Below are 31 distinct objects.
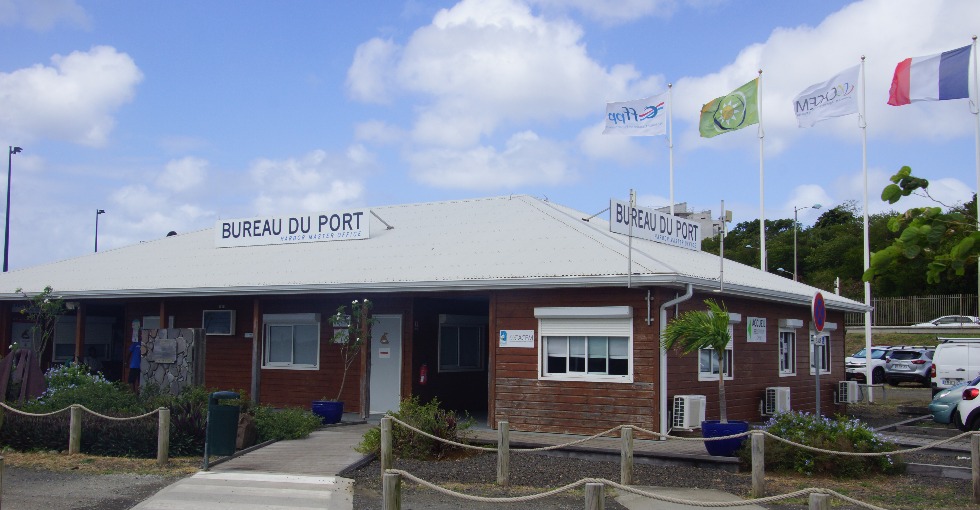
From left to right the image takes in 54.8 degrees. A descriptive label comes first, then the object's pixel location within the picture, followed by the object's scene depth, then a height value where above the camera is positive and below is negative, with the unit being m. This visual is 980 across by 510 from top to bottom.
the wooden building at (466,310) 15.77 +0.55
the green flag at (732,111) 28.83 +7.04
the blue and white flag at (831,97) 28.64 +7.54
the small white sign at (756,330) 18.70 +0.23
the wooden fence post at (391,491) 8.11 -1.32
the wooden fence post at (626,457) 11.82 -1.47
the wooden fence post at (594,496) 7.54 -1.25
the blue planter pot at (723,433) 13.22 -1.31
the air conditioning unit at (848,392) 22.05 -1.15
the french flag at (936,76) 25.44 +7.27
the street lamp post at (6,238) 40.44 +4.03
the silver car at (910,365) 33.53 -0.77
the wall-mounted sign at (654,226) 16.46 +2.26
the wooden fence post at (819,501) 6.96 -1.17
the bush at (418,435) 13.60 -1.43
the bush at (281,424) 15.10 -1.43
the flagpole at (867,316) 27.06 +0.77
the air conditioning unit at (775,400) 18.81 -1.18
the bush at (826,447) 12.55 -1.42
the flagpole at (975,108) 26.75 +6.72
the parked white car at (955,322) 41.56 +0.98
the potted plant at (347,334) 17.22 +0.04
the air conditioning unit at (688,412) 15.45 -1.17
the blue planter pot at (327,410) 17.17 -1.35
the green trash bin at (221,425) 13.24 -1.30
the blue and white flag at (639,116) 26.94 +6.36
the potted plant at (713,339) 13.27 +0.02
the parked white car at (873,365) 33.62 -0.82
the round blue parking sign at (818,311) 13.90 +0.45
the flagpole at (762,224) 28.89 +3.95
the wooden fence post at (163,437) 13.32 -1.46
